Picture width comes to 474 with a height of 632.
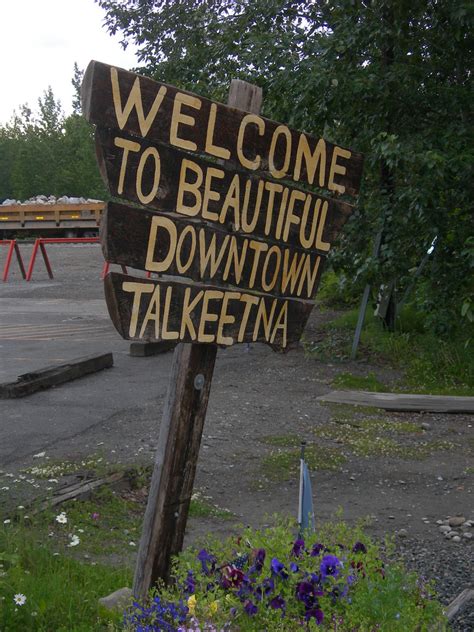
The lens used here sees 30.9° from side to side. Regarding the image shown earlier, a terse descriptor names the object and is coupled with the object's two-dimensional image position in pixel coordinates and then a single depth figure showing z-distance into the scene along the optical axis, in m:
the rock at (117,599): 3.85
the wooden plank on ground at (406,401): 9.52
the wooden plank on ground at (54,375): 9.43
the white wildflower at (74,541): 4.82
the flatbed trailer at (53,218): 38.84
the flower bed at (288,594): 2.95
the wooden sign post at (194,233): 3.29
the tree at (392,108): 9.47
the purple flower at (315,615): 2.95
